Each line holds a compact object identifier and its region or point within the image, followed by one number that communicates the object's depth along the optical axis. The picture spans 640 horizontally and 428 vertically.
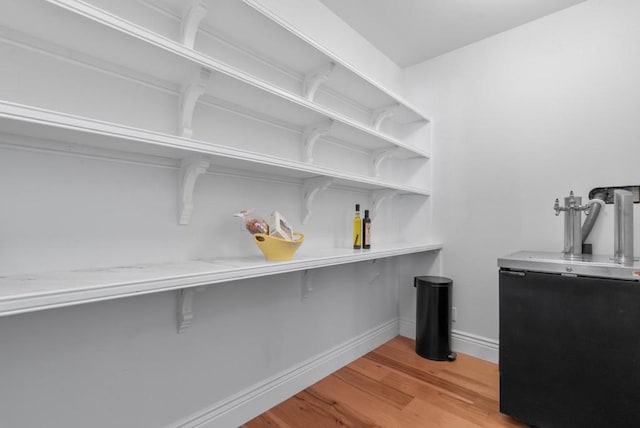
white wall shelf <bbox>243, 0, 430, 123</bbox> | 1.29
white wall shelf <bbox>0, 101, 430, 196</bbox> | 0.78
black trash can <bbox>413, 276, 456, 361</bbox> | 2.27
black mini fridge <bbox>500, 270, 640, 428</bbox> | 1.32
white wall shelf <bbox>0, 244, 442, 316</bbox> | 0.74
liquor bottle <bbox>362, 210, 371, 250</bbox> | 1.99
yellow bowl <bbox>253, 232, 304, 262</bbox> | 1.33
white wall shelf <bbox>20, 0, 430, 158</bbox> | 0.87
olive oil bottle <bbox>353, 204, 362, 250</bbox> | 1.98
